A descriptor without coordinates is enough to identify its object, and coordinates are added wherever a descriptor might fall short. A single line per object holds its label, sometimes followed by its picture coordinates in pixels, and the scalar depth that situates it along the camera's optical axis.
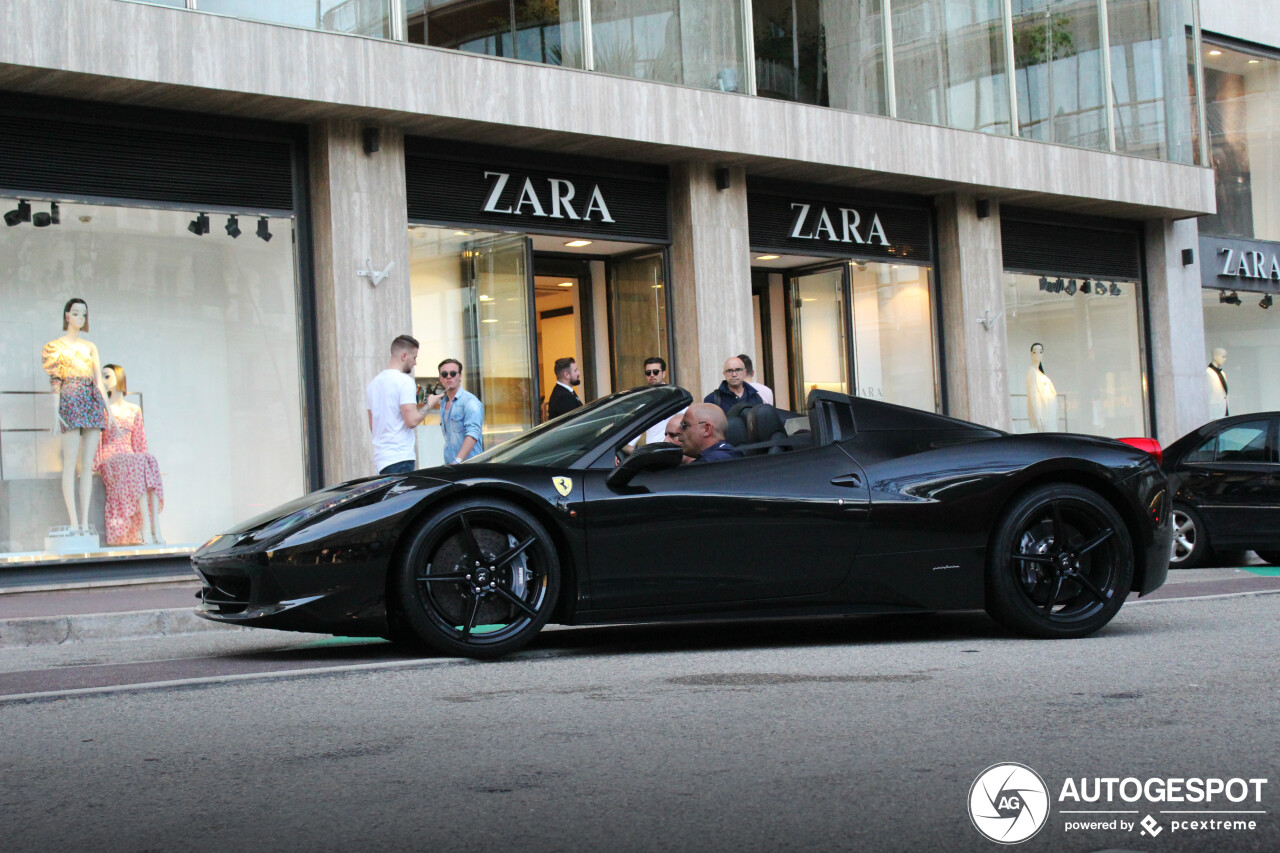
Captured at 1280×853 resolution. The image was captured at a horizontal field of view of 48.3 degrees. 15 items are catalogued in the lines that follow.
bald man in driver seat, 6.83
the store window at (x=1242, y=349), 22.89
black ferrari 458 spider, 6.04
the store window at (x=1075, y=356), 19.95
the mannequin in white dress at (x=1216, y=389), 22.50
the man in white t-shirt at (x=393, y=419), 10.36
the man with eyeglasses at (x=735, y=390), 11.27
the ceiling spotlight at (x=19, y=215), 12.03
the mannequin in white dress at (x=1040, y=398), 20.00
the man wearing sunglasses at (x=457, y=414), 10.94
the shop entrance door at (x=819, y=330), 18.17
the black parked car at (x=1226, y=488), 11.78
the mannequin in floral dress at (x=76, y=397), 12.38
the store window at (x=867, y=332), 18.20
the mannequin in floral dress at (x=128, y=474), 12.59
